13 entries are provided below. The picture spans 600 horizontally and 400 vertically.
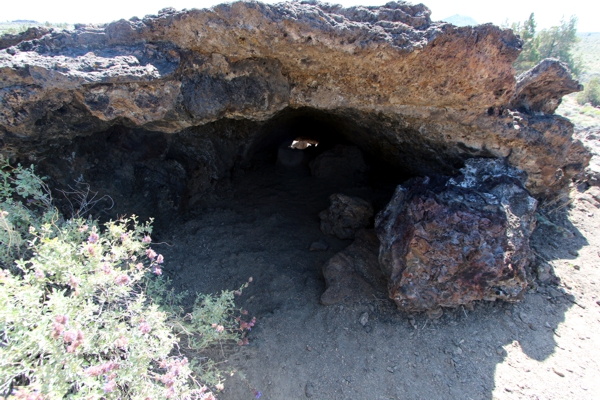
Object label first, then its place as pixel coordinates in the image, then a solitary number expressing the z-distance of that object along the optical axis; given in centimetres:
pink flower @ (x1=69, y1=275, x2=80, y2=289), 168
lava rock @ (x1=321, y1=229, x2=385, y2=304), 304
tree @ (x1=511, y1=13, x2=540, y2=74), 1421
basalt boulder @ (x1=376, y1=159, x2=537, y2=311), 265
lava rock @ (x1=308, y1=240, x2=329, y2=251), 369
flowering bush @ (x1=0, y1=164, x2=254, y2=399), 157
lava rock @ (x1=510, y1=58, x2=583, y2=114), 289
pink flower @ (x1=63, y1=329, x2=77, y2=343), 149
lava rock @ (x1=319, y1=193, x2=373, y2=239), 381
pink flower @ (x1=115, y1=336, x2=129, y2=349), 172
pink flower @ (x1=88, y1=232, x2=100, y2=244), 189
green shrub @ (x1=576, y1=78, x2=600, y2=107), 1144
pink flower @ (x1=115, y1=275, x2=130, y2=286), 183
